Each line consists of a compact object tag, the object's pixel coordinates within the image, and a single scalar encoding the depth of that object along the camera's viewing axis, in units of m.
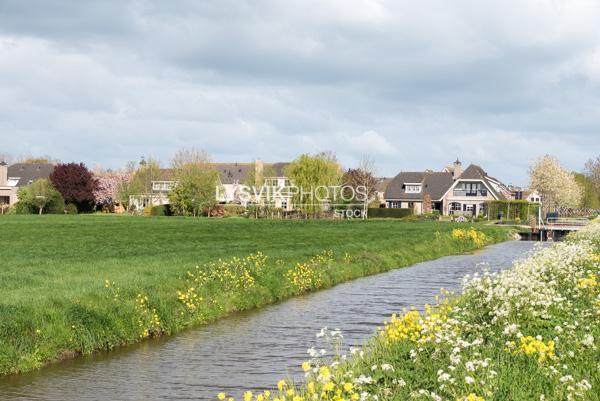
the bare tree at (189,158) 129.56
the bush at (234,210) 107.31
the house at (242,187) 111.69
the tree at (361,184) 118.94
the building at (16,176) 133.62
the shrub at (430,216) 108.34
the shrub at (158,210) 104.06
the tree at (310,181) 100.50
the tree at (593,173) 163.85
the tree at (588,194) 146.38
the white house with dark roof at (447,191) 124.75
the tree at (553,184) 133.62
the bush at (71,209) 112.94
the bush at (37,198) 103.81
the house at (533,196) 135.50
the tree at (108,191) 125.46
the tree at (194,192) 102.25
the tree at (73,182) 116.31
